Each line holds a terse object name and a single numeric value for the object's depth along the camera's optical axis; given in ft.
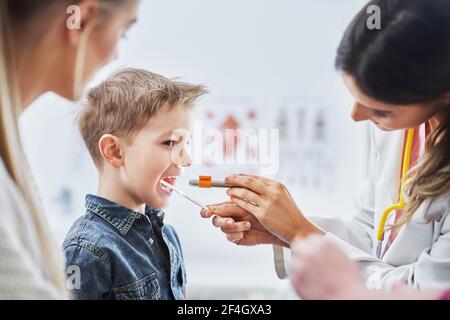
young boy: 3.27
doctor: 3.29
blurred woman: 2.06
